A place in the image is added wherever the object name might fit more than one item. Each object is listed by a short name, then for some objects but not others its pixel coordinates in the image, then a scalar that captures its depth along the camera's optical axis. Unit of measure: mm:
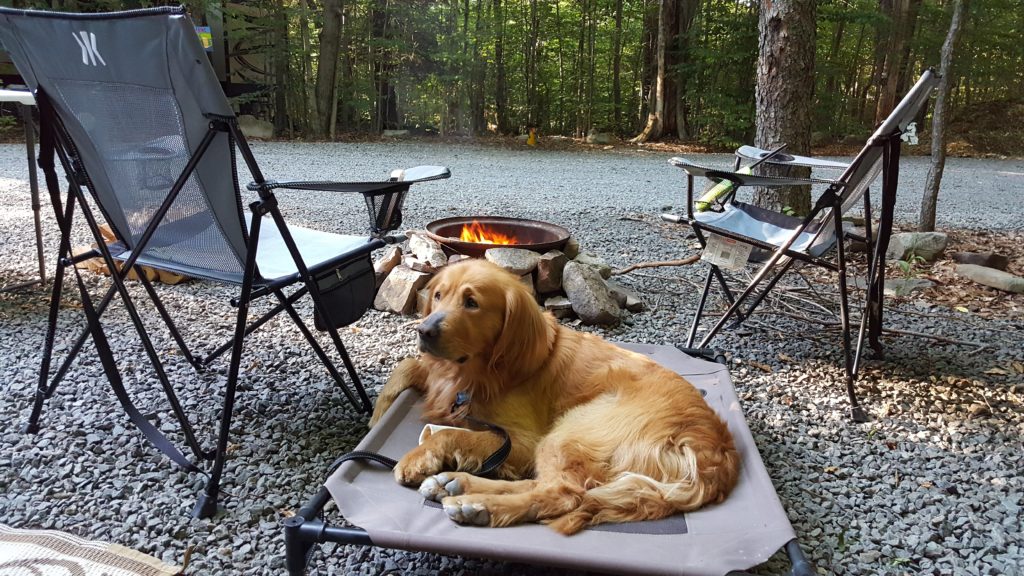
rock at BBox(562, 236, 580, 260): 4473
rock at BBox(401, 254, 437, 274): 4043
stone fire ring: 4074
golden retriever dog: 1832
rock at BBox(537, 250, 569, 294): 4086
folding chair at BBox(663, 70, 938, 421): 2896
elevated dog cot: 1621
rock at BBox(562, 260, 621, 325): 3918
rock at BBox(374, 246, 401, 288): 4277
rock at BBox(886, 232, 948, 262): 5434
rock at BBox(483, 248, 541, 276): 3959
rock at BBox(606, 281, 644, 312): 4223
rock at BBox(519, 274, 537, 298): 4014
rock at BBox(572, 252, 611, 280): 4465
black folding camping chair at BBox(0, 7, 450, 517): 2039
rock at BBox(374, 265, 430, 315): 4051
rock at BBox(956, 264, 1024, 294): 4613
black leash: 2027
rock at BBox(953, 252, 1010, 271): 5125
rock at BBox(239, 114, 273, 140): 13414
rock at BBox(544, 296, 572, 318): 4035
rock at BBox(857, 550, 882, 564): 2021
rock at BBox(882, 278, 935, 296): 4645
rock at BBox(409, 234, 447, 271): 4043
